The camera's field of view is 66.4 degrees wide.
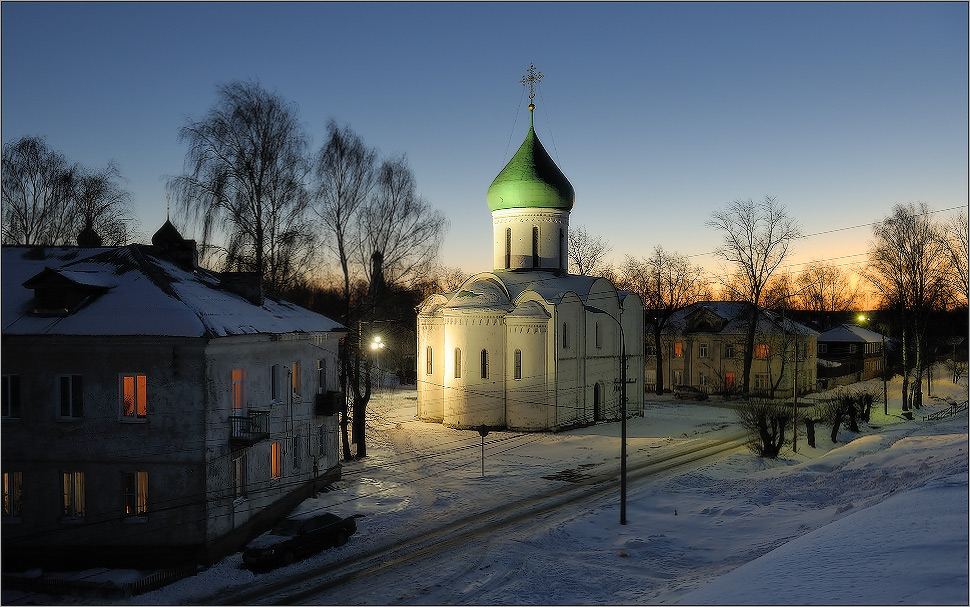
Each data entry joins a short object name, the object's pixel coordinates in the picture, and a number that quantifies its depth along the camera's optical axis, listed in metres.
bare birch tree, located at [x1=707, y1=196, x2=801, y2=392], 49.38
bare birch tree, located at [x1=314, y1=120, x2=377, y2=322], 26.83
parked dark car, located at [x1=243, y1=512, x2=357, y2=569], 16.86
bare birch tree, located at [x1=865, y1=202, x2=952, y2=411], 43.75
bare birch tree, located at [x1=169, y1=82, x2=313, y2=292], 23.77
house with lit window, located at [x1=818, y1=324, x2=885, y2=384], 60.50
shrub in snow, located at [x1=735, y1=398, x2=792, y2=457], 29.17
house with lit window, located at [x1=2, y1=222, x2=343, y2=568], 17.06
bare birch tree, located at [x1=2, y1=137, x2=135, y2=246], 33.22
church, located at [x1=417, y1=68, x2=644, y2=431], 36.16
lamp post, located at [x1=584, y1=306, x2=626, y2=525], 20.83
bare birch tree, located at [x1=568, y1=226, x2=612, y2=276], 54.69
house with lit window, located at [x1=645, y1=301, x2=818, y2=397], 51.25
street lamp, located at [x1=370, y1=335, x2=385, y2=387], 29.12
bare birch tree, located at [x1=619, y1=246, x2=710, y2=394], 60.75
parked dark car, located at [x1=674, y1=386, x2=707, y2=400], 50.72
